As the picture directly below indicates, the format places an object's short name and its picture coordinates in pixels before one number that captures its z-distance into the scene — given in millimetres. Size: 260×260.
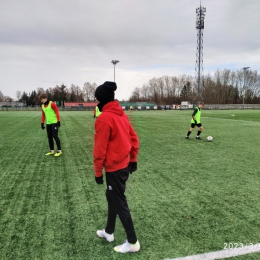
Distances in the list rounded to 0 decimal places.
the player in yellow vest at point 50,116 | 7168
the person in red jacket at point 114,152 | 2596
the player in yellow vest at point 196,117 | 10734
